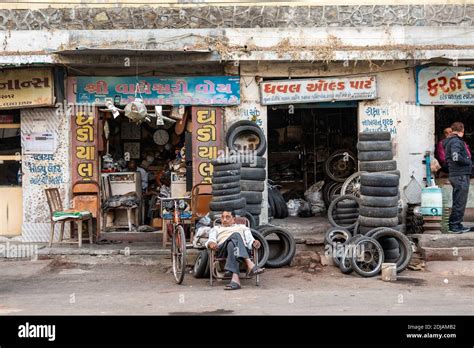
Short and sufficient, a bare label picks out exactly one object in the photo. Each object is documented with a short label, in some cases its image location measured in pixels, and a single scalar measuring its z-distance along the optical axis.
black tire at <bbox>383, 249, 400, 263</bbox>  10.96
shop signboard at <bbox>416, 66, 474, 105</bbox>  12.82
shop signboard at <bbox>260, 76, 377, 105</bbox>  12.80
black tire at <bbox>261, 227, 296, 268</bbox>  11.19
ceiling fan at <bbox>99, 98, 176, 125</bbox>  12.02
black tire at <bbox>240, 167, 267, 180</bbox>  11.89
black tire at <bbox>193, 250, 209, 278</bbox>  10.38
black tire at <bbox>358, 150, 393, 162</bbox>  11.22
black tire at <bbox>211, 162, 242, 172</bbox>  11.05
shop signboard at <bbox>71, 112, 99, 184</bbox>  12.83
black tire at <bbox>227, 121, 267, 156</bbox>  12.48
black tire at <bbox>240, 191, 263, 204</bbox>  11.80
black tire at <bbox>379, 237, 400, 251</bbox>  11.00
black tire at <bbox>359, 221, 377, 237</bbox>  11.09
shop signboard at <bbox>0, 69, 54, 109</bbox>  12.57
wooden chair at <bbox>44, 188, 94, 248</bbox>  12.25
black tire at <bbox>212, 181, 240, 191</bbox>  10.96
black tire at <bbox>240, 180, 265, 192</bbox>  11.85
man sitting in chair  9.58
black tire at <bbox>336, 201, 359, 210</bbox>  12.27
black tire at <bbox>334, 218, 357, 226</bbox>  12.27
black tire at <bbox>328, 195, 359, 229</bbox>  12.11
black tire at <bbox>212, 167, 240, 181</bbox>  11.01
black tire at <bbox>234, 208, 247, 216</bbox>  10.95
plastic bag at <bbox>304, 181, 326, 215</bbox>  14.99
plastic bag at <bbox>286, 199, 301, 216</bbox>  14.65
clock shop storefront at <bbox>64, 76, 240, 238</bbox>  12.79
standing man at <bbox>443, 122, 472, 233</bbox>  11.63
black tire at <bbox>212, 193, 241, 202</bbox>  10.96
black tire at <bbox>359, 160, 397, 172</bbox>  11.19
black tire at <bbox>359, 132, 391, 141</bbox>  11.28
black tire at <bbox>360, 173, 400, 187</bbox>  11.05
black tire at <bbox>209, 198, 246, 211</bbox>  10.89
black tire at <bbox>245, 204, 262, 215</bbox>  11.78
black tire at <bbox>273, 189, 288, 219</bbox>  13.88
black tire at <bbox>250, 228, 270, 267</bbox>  10.59
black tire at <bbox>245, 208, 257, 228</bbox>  11.17
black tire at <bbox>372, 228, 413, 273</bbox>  10.69
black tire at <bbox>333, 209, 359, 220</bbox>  12.27
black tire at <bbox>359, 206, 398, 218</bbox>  11.05
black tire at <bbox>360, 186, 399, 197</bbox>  11.05
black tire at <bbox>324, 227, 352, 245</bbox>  11.52
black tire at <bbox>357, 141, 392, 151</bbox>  11.23
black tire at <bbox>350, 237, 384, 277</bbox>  10.42
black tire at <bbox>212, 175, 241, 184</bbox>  11.00
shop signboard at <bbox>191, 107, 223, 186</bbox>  12.82
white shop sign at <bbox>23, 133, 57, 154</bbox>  12.91
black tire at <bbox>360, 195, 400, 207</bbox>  11.03
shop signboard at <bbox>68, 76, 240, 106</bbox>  12.79
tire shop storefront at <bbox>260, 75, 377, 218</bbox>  14.98
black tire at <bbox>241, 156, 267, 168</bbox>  11.97
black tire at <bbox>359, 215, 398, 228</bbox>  11.03
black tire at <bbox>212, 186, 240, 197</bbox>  10.98
